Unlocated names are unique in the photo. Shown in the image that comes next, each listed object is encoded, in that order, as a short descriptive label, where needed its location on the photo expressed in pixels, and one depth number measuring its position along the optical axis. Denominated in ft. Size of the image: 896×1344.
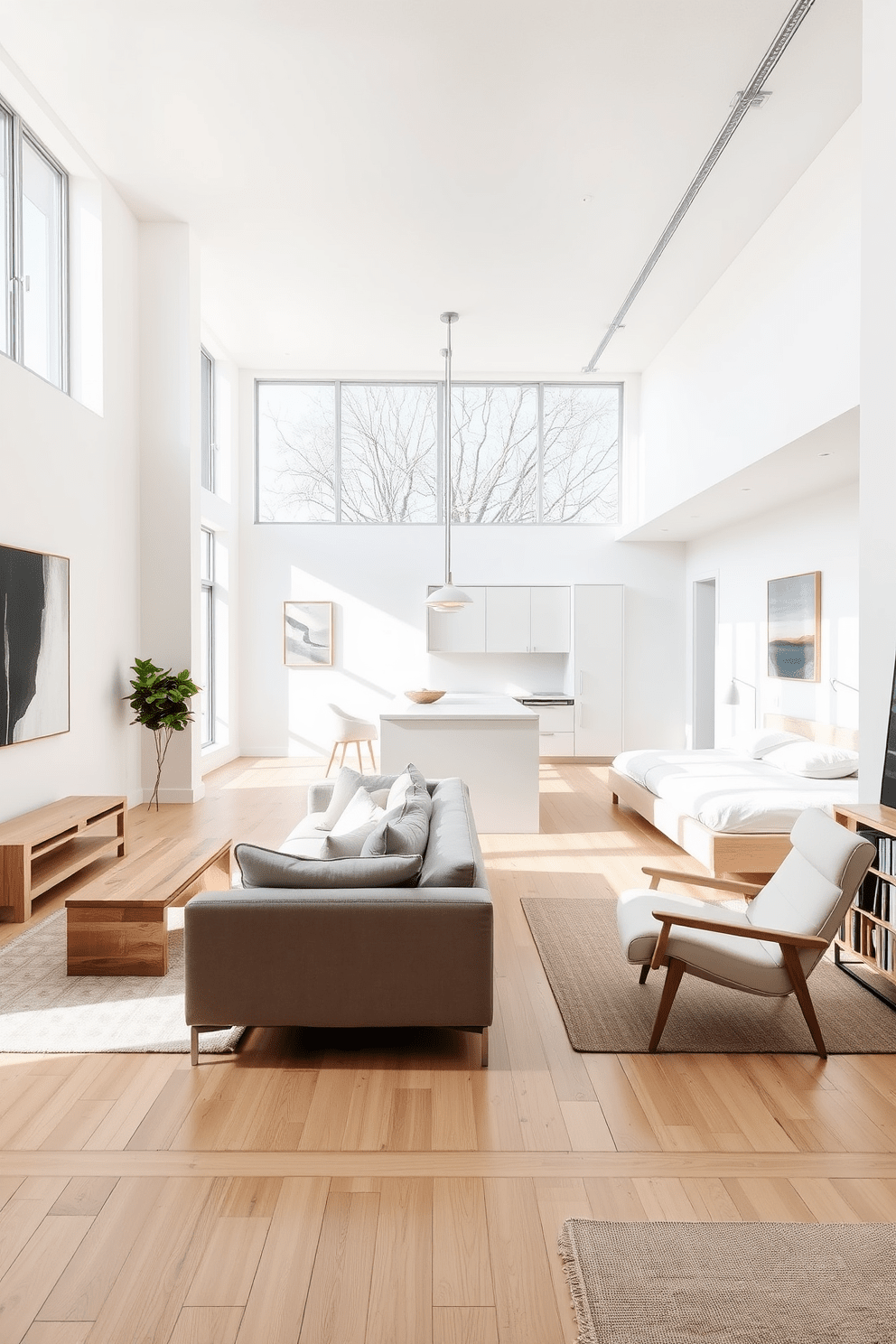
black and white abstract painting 16.39
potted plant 22.22
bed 16.56
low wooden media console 14.51
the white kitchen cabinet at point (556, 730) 33.53
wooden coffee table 12.17
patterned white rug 10.23
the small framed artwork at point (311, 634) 33.86
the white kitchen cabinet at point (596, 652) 33.78
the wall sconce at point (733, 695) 24.71
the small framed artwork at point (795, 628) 22.27
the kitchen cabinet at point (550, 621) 33.88
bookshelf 11.51
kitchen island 20.98
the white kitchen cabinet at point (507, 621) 33.71
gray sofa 9.45
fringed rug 5.92
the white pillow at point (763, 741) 22.15
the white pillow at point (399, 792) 13.24
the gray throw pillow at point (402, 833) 10.55
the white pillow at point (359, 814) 13.12
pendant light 25.63
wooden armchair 9.87
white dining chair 28.53
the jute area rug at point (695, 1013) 10.33
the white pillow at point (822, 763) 19.22
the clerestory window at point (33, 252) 17.39
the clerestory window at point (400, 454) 34.27
